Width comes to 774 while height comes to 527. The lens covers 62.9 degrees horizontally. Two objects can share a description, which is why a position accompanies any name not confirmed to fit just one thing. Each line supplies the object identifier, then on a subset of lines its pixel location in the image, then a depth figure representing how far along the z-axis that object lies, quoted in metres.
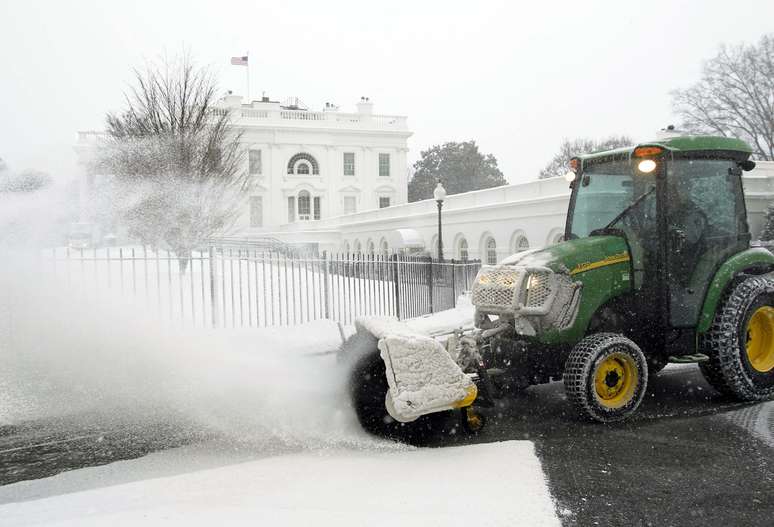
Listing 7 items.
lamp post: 24.82
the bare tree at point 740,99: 40.53
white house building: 59.72
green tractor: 5.49
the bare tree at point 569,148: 71.54
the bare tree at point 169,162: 18.19
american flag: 45.61
